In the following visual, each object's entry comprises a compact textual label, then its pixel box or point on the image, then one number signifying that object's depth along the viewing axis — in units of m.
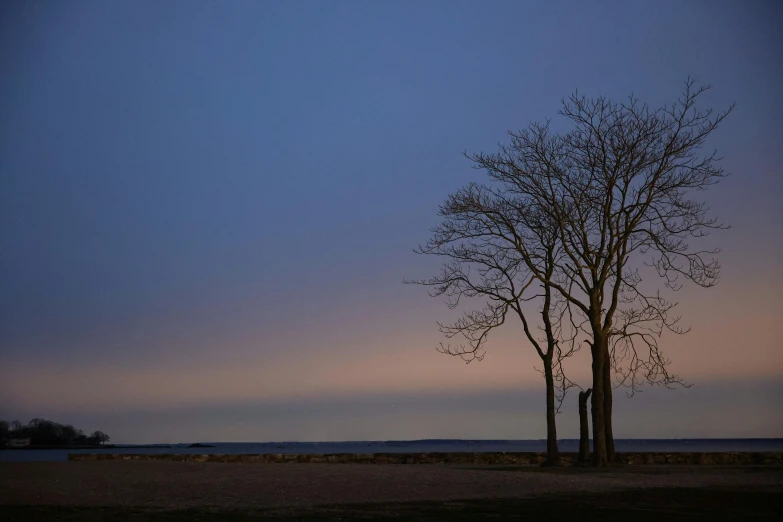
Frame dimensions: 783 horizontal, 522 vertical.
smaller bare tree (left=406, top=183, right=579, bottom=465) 23.09
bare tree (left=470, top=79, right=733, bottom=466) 22.03
